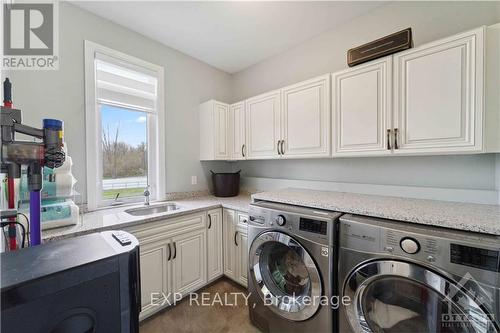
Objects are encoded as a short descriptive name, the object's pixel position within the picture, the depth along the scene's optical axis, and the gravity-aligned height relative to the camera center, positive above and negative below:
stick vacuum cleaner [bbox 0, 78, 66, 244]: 0.73 +0.05
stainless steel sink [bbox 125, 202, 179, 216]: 1.97 -0.46
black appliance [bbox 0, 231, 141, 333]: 0.54 -0.37
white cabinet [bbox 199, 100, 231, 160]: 2.51 +0.42
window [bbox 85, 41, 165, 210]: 1.79 +0.39
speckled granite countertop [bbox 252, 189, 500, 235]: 1.00 -0.29
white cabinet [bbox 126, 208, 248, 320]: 1.62 -0.83
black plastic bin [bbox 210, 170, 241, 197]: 2.52 -0.25
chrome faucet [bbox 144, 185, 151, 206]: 2.08 -0.31
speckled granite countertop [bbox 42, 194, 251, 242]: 1.27 -0.42
